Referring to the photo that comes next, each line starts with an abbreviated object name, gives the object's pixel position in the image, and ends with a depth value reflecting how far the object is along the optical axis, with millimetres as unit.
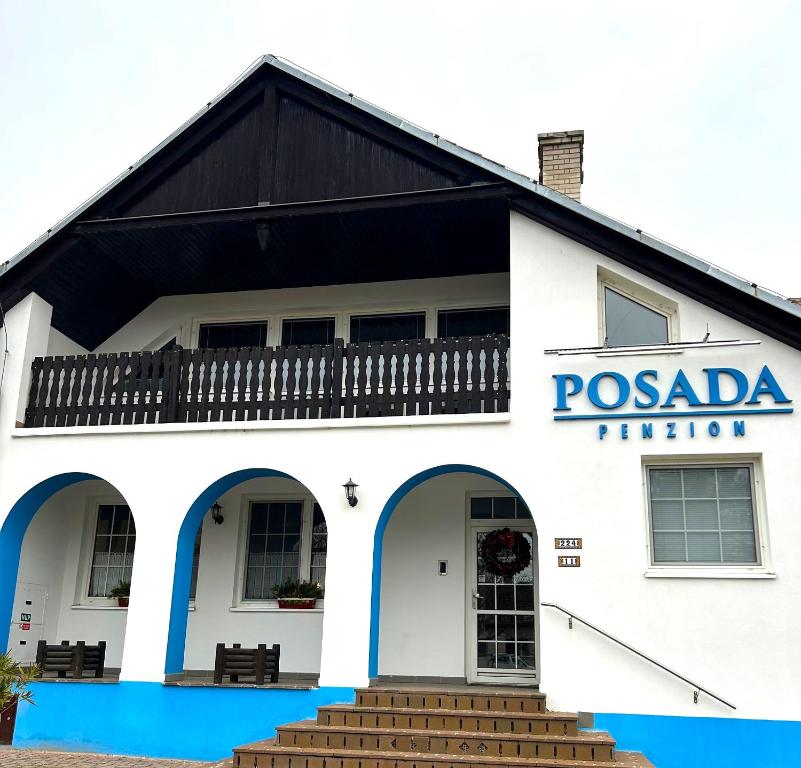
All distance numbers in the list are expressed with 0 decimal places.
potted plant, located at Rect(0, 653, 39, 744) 8102
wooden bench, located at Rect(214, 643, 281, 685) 10438
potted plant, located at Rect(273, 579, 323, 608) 12180
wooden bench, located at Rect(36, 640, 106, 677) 10984
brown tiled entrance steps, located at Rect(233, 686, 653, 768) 8234
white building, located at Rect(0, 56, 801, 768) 9555
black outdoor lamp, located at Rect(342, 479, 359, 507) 10492
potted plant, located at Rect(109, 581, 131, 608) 13008
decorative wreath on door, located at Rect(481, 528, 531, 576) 11812
